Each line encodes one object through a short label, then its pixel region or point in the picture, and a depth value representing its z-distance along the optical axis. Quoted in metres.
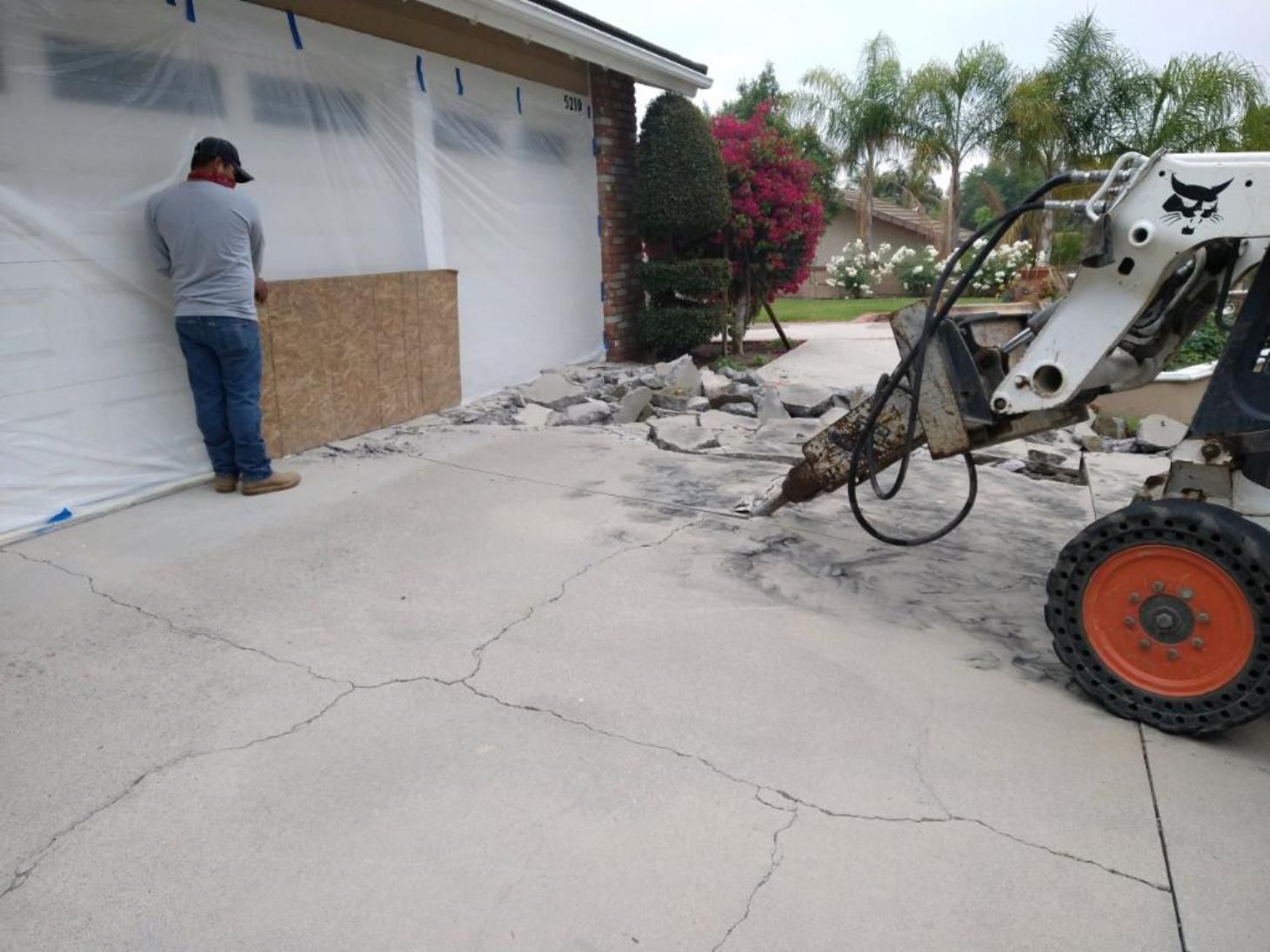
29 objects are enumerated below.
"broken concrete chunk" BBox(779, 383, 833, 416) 7.14
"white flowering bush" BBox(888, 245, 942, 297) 23.42
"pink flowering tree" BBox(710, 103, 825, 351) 9.56
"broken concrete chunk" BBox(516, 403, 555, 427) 6.96
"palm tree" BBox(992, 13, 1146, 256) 19.45
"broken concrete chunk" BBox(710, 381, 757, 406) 7.31
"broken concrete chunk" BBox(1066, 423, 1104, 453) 6.49
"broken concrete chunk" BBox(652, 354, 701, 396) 7.56
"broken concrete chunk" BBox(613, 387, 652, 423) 6.84
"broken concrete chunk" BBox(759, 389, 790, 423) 6.92
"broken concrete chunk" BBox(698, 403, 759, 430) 6.68
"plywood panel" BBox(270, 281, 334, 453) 5.47
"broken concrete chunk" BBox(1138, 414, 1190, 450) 6.43
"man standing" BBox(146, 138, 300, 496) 4.60
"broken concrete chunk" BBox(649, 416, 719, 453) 6.07
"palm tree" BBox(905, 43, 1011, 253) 20.98
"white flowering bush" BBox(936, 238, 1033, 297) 19.09
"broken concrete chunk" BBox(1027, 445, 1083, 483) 5.63
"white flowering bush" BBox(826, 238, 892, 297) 23.50
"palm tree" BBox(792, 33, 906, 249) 22.84
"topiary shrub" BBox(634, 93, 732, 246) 8.77
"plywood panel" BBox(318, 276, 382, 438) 5.80
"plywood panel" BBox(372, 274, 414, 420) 6.21
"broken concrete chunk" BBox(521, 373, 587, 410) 7.37
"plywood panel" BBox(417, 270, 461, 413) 6.66
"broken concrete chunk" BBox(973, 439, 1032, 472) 6.02
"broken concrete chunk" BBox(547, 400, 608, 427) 6.84
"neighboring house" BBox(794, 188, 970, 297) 29.33
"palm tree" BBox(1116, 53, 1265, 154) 16.75
